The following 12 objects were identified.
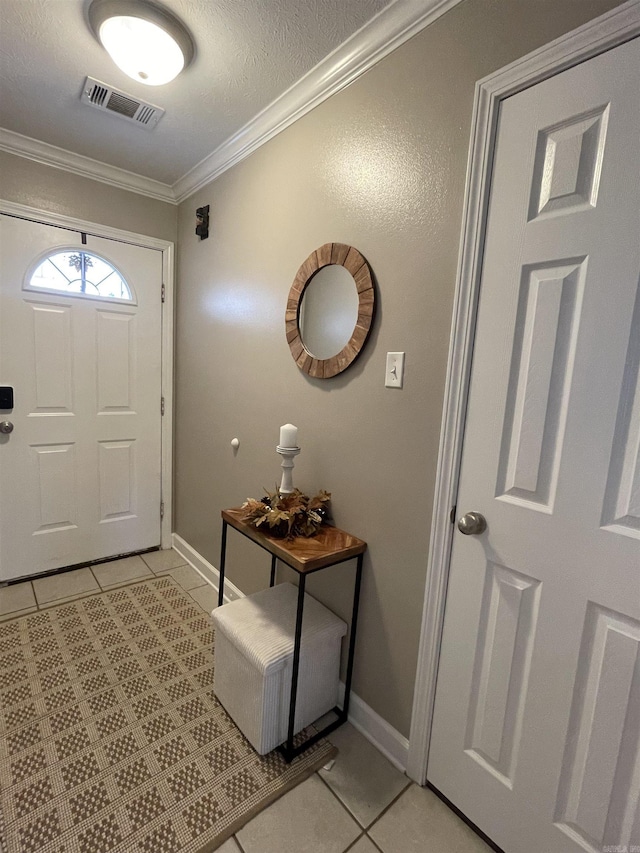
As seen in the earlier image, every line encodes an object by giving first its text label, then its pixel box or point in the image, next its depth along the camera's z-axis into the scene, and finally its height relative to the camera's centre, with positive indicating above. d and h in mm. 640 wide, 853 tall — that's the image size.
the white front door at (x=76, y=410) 2270 -315
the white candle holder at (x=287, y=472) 1622 -405
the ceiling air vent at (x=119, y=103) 1679 +1135
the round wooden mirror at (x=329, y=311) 1440 +254
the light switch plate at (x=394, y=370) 1328 +33
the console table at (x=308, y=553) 1307 -609
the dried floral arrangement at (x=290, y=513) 1464 -530
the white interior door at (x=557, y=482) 888 -229
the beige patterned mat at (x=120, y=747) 1163 -1343
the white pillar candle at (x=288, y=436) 1611 -252
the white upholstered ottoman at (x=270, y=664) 1371 -1042
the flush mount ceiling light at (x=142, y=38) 1291 +1100
